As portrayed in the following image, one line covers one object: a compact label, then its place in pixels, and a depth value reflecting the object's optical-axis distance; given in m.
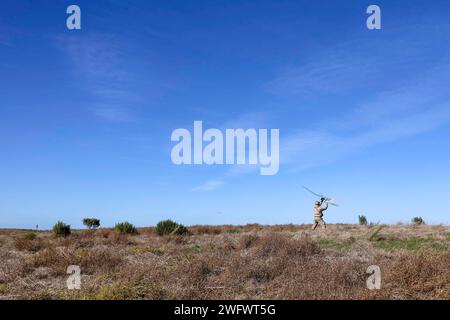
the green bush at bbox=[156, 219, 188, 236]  24.82
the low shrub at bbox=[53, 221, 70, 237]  25.97
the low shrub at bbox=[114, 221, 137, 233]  26.39
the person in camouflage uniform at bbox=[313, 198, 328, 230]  24.43
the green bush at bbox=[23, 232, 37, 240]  24.69
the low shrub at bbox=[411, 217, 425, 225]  34.22
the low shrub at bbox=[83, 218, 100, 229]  42.28
